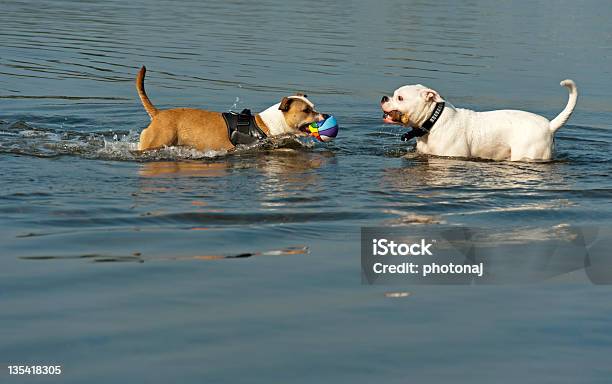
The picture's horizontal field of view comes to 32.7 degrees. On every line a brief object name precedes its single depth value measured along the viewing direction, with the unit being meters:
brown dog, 10.61
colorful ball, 11.25
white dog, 10.55
